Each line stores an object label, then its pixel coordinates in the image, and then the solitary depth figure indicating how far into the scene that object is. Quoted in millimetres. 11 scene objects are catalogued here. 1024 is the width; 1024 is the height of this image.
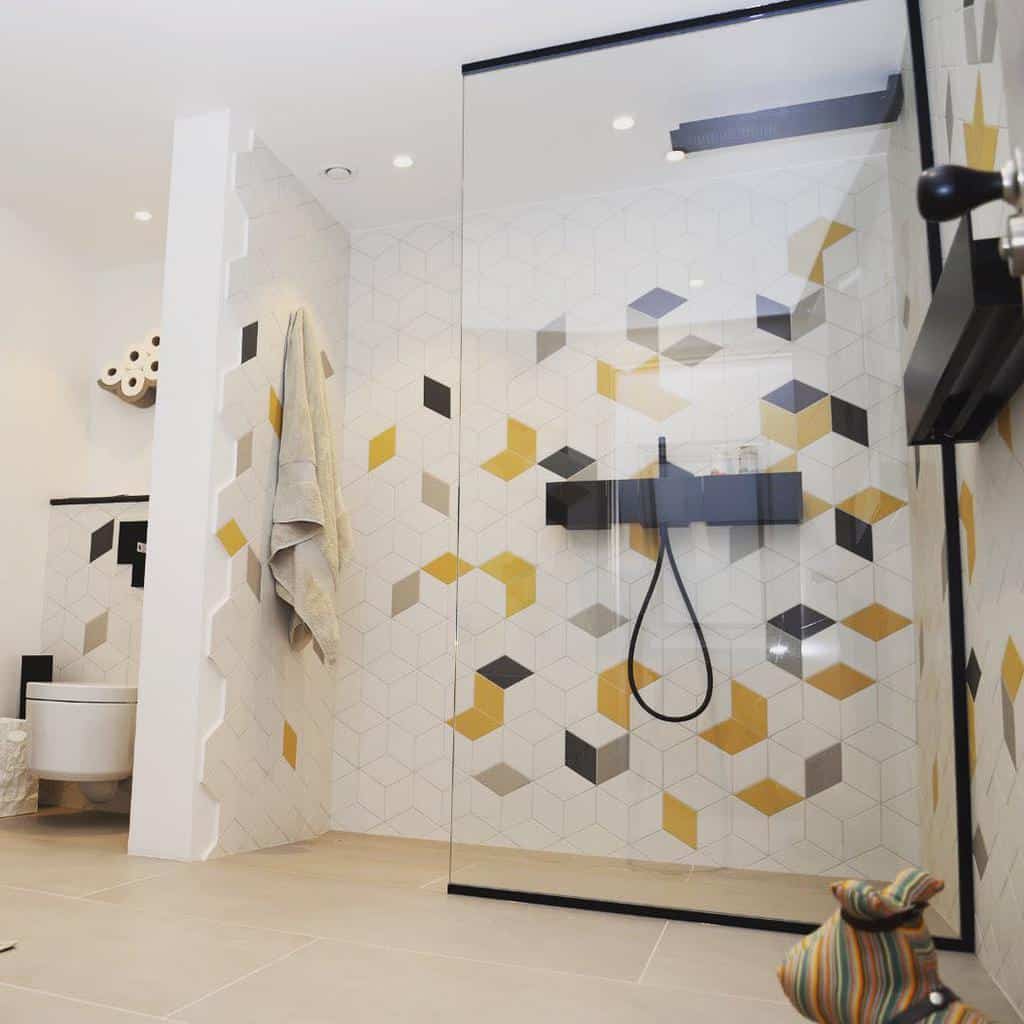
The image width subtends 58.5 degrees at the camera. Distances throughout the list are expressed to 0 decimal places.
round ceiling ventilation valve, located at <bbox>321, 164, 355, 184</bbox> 3084
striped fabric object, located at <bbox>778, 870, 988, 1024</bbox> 981
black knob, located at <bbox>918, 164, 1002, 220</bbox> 687
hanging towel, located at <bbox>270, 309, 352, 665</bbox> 2861
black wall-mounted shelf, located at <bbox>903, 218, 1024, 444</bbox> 1095
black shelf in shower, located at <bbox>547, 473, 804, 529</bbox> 2068
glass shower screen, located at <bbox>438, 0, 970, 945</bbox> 1980
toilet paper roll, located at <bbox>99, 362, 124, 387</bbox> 3809
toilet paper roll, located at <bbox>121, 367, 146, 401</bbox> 3738
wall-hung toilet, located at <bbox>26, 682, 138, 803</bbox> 2947
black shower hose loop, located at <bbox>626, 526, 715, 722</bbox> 2076
